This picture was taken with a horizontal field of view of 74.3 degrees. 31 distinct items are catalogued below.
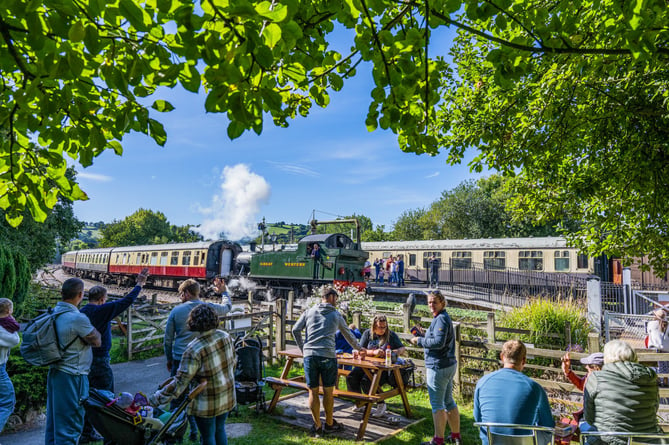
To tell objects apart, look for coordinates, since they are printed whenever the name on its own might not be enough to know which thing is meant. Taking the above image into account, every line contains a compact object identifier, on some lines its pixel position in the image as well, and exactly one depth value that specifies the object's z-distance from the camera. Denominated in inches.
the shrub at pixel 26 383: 212.7
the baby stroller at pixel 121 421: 145.7
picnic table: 212.1
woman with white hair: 130.3
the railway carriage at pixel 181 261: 995.3
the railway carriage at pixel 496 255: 887.7
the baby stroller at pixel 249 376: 241.6
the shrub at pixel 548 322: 338.0
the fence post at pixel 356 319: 327.4
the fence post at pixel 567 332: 306.7
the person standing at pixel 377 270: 1034.7
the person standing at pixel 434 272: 882.8
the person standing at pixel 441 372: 193.9
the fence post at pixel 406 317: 356.2
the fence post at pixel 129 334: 367.6
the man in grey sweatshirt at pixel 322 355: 208.5
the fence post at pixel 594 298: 467.2
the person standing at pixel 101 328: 184.9
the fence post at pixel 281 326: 357.7
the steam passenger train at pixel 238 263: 736.3
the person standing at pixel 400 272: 912.1
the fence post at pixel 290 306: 401.6
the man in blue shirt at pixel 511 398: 129.8
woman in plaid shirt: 150.1
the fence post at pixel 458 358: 277.4
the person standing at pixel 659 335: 310.8
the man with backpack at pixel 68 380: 157.6
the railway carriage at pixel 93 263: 1470.5
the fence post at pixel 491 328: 315.0
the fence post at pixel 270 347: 357.7
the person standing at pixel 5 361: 173.3
